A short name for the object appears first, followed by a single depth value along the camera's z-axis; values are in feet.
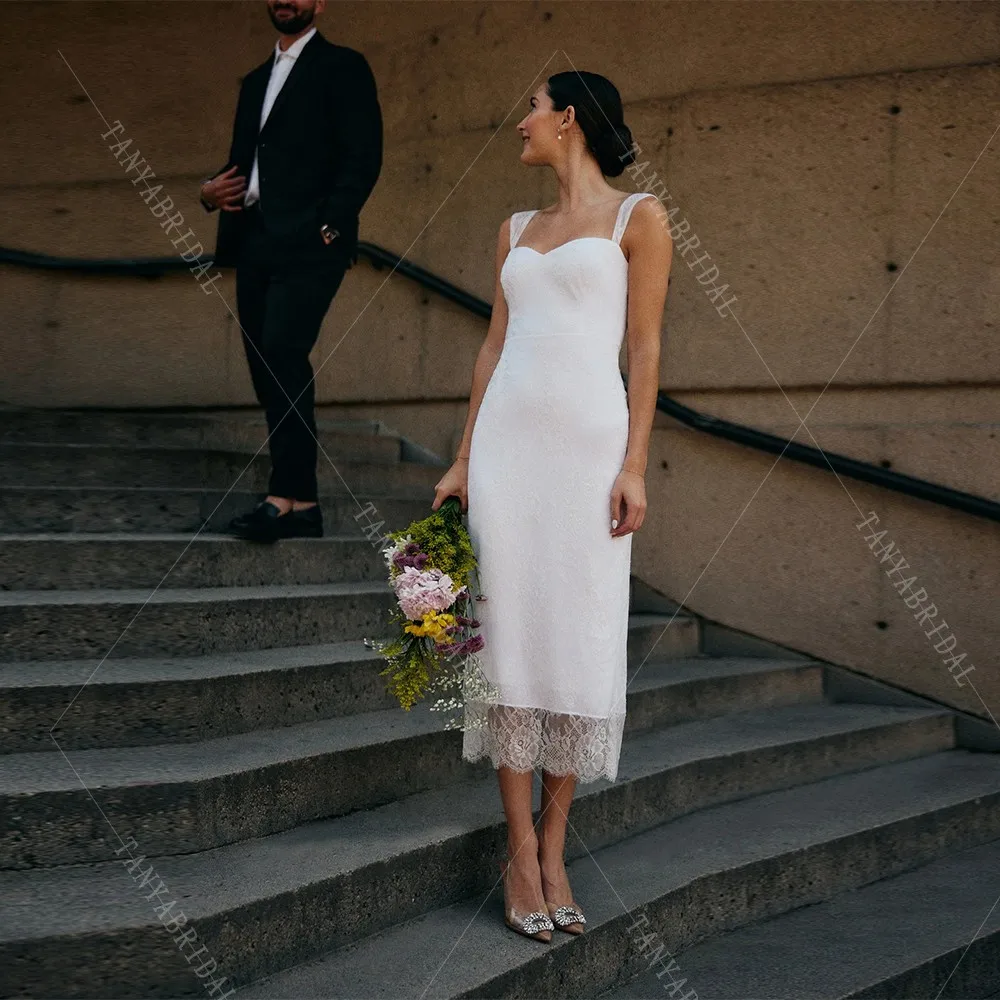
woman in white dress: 10.37
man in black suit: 15.08
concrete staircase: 9.37
